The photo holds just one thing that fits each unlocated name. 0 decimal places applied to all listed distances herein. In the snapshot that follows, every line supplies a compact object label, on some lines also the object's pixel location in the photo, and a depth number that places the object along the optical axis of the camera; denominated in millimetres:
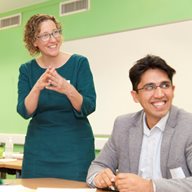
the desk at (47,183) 1772
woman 2176
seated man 1686
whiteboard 3957
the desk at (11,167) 3646
